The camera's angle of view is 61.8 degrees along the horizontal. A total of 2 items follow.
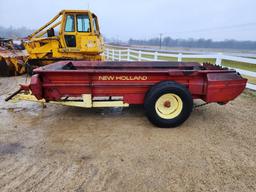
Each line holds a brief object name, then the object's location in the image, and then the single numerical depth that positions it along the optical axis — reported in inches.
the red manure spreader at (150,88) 149.4
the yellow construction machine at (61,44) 340.8
